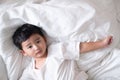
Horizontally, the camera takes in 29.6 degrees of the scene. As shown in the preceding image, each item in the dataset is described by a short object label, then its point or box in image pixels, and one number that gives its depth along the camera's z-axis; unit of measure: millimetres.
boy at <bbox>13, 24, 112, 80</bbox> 1044
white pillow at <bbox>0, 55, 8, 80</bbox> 1121
